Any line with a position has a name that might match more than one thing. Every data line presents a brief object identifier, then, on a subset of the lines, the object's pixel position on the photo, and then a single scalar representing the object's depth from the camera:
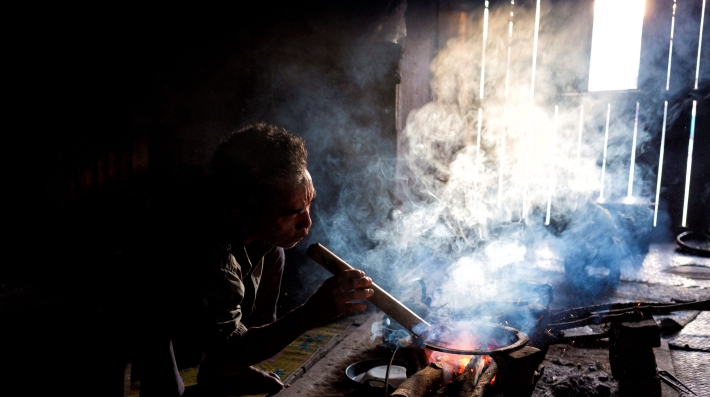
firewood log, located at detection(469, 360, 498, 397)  2.47
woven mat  3.58
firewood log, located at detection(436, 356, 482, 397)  2.53
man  2.33
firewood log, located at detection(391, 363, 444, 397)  2.35
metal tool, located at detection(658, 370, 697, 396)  2.98
